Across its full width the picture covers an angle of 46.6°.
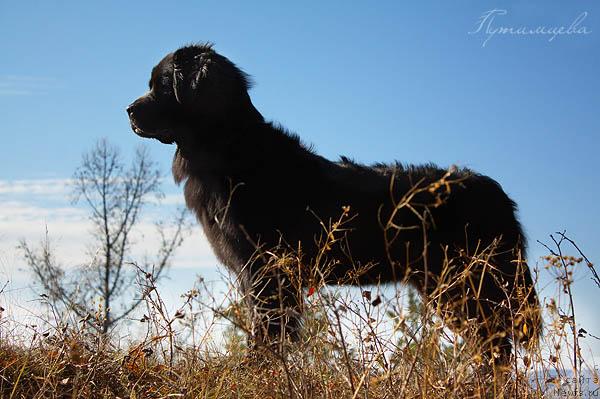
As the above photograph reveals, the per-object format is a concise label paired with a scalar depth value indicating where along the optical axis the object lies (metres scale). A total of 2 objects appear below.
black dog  4.94
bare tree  13.38
